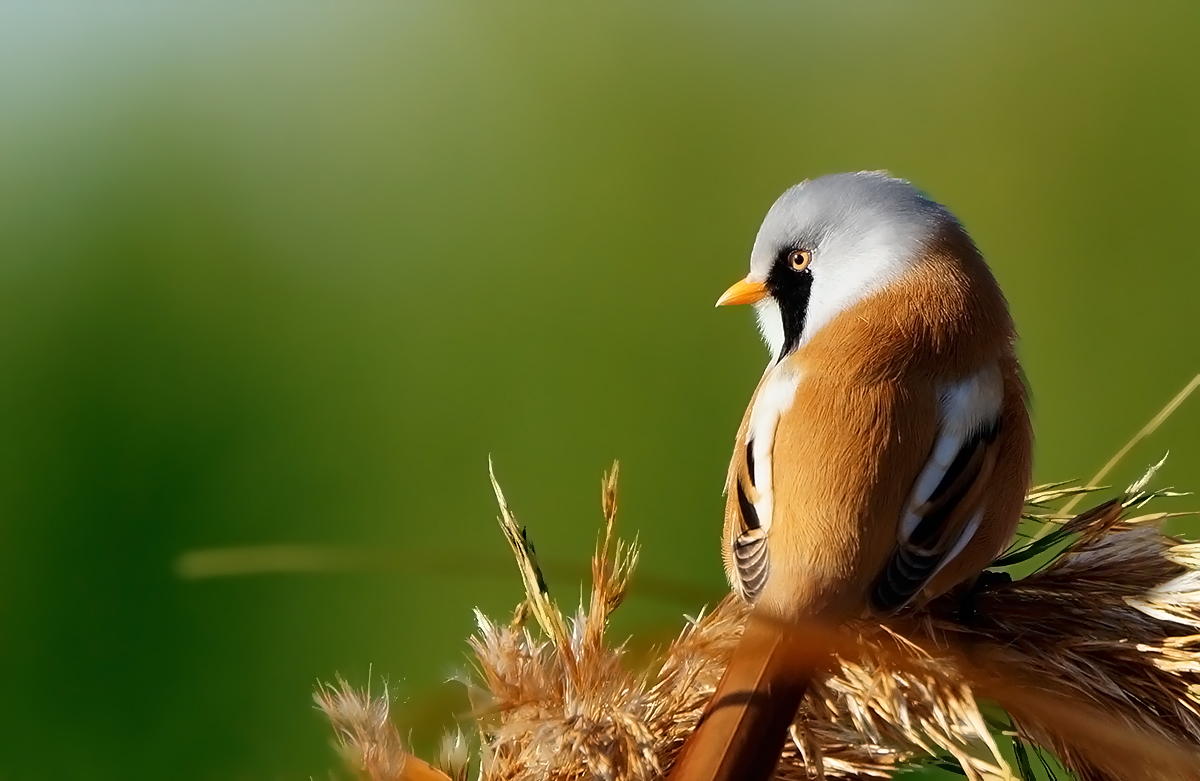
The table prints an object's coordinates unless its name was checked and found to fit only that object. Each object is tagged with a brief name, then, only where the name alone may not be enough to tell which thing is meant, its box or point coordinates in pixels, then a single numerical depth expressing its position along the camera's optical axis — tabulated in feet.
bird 10.69
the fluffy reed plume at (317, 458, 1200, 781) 10.65
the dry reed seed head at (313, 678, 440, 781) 10.31
